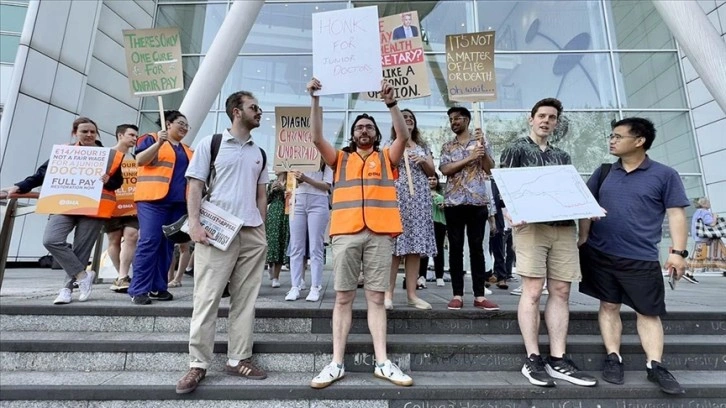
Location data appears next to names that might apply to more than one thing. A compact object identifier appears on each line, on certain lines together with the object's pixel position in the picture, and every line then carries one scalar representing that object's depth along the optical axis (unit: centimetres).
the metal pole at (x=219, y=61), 719
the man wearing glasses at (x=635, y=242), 296
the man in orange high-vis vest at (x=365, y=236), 292
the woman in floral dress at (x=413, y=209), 401
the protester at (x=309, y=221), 459
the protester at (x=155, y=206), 396
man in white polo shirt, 288
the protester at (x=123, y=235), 458
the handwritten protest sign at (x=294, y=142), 489
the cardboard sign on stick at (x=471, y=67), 432
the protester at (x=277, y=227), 542
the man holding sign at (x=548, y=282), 300
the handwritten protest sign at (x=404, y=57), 457
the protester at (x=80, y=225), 397
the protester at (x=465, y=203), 391
